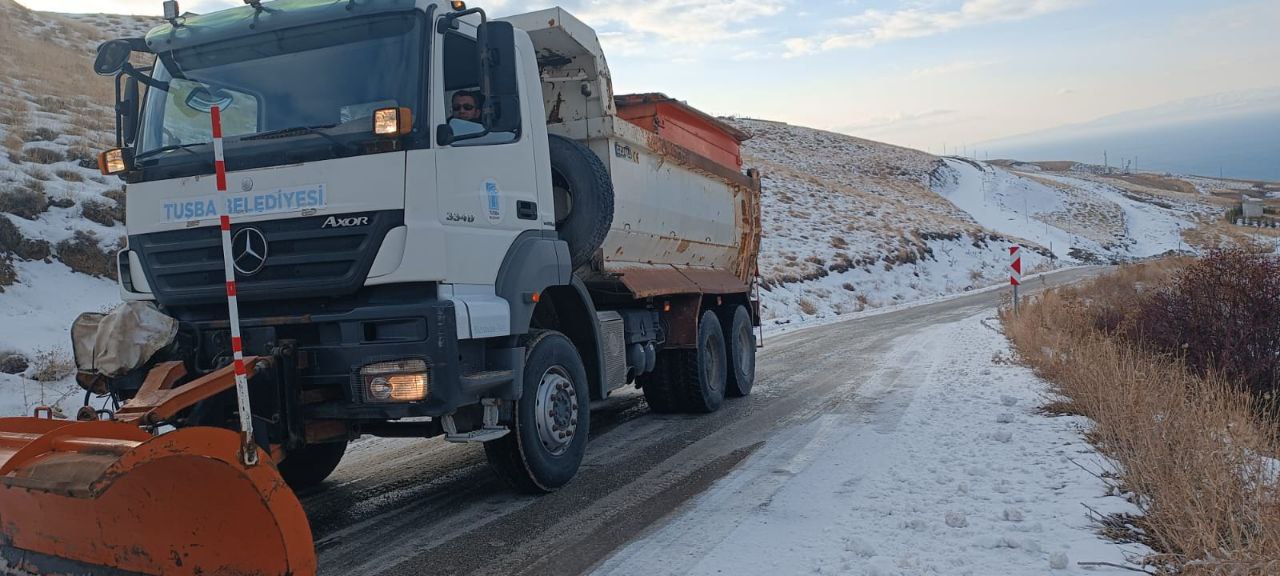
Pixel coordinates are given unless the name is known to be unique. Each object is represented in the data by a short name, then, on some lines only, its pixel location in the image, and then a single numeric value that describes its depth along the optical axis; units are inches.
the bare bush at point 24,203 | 467.5
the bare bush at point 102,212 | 502.0
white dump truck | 177.2
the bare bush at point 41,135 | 629.6
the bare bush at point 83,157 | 596.7
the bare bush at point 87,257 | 447.5
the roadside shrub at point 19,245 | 429.7
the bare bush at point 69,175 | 553.0
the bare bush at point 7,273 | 400.8
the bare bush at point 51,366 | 336.2
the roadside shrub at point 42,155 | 572.7
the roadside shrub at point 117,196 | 535.1
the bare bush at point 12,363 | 337.1
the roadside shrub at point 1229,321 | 330.6
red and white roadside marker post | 707.9
